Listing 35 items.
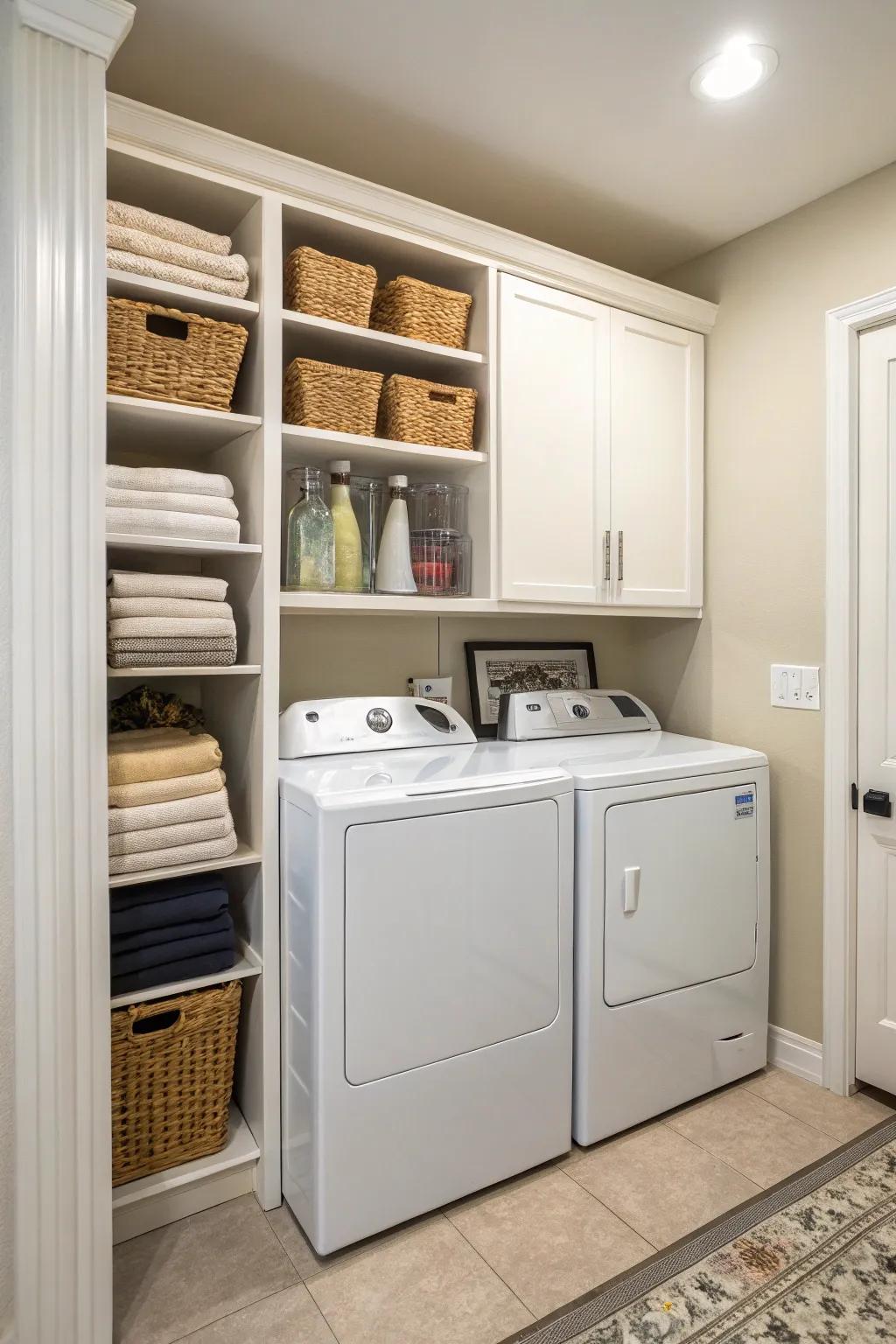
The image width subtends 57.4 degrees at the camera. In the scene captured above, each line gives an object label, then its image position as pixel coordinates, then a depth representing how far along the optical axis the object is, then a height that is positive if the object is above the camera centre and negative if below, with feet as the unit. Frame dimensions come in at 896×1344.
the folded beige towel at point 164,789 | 5.47 -0.85
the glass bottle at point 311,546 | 6.43 +0.95
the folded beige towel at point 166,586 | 5.49 +0.55
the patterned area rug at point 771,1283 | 4.99 -4.02
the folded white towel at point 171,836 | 5.44 -1.17
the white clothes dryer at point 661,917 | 6.58 -2.15
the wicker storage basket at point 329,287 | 6.19 +2.93
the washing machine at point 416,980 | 5.43 -2.24
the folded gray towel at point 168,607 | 5.44 +0.40
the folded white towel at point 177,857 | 5.46 -1.31
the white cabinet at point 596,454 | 7.25 +2.02
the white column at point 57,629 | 4.39 +0.20
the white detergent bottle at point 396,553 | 6.88 +0.96
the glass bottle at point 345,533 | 6.69 +1.10
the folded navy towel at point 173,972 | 5.60 -2.16
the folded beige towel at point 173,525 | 5.46 +0.97
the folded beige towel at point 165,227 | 5.41 +3.01
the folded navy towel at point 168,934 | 5.57 -1.88
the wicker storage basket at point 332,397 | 6.30 +2.12
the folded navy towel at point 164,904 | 5.57 -1.66
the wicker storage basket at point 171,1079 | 5.63 -2.93
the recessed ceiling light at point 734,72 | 5.67 +4.26
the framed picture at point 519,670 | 8.48 -0.04
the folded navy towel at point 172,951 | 5.57 -2.01
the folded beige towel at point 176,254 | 5.42 +2.84
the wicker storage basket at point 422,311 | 6.74 +3.00
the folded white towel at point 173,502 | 5.49 +1.13
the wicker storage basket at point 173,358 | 5.49 +2.15
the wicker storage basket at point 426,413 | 6.78 +2.14
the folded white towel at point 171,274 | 5.41 +2.69
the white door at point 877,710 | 7.23 -0.40
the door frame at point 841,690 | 7.39 -0.22
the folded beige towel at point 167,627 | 5.42 +0.27
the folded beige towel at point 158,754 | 5.50 -0.61
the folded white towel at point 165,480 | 5.50 +1.28
